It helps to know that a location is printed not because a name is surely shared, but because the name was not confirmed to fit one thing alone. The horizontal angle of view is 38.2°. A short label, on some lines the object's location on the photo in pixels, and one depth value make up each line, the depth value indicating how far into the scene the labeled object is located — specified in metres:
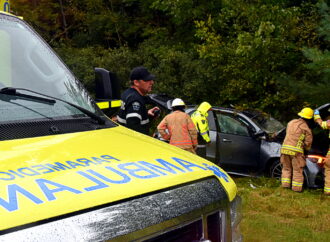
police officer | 5.08
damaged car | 9.71
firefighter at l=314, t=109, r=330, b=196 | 8.62
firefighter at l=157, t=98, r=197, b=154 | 8.02
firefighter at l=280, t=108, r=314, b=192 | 8.79
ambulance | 1.55
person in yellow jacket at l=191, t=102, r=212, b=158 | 8.98
